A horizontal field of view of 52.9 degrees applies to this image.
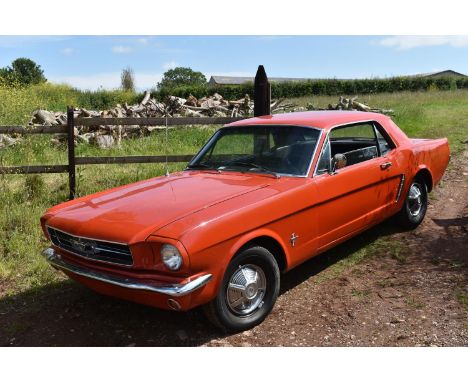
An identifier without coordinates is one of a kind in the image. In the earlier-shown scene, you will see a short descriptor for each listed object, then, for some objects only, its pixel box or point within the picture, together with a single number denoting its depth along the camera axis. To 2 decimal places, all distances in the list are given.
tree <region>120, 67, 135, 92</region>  46.00
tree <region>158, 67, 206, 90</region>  87.62
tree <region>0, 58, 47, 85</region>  75.81
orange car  3.21
